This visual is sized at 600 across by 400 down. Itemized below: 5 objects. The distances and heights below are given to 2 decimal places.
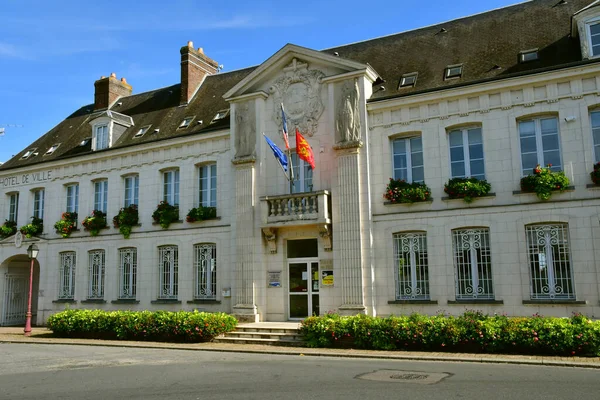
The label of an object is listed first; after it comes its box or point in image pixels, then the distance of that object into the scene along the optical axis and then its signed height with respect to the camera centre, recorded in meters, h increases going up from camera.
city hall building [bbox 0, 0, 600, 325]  13.83 +2.86
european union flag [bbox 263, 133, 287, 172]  15.35 +3.45
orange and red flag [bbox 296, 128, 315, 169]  15.32 +3.64
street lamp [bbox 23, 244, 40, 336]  19.81 +1.21
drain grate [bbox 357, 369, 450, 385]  8.59 -1.62
